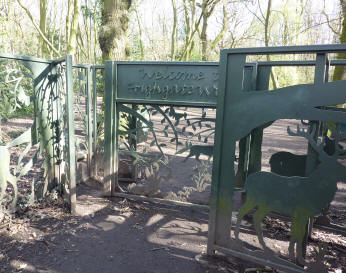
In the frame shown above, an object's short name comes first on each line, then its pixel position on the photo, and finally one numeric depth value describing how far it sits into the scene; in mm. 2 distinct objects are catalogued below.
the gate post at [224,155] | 2543
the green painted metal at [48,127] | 3467
